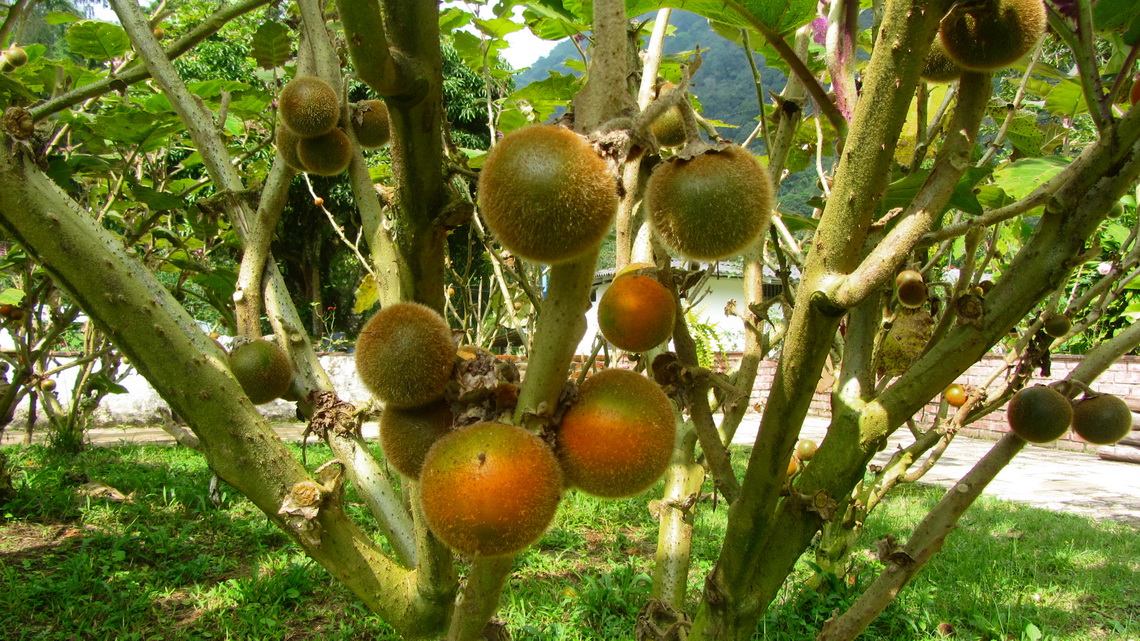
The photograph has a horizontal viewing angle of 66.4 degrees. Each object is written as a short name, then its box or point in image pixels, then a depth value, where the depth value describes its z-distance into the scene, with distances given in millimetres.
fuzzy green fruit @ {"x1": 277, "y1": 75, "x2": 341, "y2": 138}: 559
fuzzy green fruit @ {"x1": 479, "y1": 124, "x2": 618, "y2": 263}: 316
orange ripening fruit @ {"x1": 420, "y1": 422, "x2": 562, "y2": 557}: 335
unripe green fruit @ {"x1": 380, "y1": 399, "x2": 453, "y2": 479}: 405
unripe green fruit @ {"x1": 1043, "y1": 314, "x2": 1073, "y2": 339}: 612
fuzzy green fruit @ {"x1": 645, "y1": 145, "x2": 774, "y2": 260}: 378
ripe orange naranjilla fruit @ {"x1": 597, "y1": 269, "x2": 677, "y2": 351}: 408
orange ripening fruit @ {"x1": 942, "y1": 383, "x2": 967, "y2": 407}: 1095
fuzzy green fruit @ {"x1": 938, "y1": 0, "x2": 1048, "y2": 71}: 373
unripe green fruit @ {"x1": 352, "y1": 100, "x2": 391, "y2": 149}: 612
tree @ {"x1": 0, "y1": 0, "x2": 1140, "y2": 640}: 343
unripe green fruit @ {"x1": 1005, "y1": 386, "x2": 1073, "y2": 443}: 620
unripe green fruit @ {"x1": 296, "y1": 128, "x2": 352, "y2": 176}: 588
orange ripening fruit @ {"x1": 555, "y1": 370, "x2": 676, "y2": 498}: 358
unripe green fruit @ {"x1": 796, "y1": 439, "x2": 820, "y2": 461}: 1085
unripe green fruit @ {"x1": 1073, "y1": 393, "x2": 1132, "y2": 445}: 743
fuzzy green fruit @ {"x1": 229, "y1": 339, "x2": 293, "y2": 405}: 543
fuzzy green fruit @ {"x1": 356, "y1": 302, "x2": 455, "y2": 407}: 387
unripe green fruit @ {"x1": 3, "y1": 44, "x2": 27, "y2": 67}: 1122
